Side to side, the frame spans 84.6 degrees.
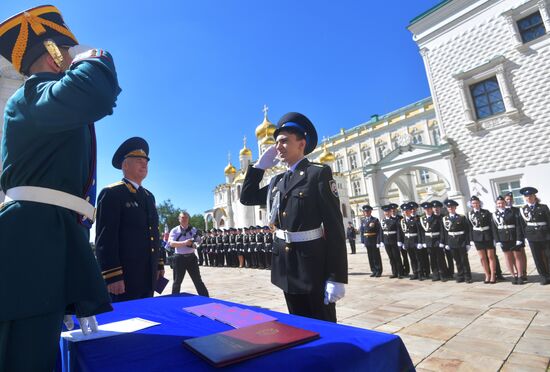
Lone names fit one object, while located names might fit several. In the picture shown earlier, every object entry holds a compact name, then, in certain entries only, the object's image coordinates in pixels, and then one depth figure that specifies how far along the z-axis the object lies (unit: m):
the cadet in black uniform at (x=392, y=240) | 8.46
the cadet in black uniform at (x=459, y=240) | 7.04
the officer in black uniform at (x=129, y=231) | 2.66
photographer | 6.08
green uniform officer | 1.00
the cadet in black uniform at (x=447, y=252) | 7.51
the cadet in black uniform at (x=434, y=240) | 7.52
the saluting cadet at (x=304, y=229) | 2.15
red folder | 0.91
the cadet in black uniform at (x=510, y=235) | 6.38
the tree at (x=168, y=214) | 75.38
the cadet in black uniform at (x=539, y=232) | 6.15
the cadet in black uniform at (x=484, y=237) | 6.63
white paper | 1.26
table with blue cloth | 0.90
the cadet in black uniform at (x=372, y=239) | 8.84
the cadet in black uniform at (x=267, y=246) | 14.23
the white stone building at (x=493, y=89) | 13.52
